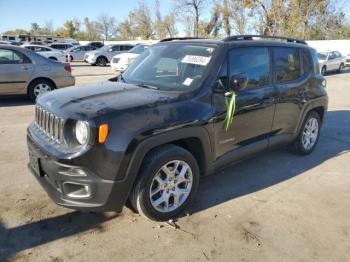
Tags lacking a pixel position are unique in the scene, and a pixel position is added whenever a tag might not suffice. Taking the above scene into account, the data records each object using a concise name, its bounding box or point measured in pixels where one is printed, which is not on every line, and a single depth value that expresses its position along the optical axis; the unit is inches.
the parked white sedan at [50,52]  924.1
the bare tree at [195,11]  1635.1
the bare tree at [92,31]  3324.3
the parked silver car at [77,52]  1153.4
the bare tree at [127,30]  2728.8
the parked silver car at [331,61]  829.8
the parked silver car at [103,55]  1010.7
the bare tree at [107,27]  3268.9
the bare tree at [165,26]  2038.6
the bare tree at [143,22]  2463.1
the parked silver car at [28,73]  355.9
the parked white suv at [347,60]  988.4
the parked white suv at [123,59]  691.1
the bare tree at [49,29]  3741.4
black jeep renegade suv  121.0
